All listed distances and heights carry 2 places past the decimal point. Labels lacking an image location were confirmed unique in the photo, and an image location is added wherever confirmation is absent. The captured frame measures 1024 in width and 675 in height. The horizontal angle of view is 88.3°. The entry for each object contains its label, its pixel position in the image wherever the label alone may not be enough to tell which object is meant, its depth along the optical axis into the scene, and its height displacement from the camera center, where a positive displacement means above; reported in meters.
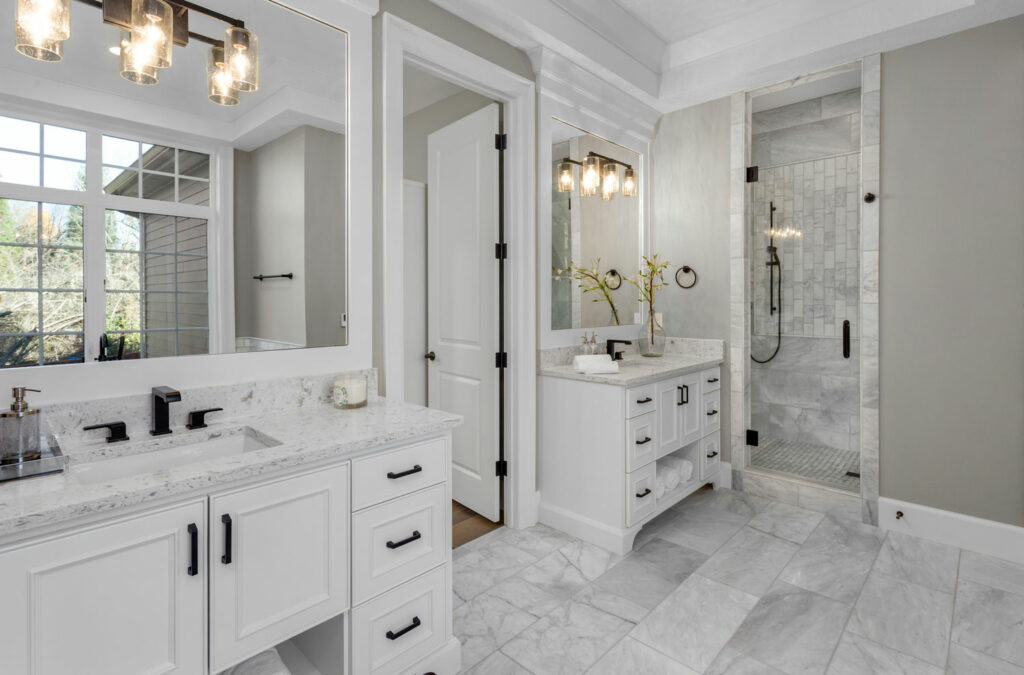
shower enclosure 4.10 +0.40
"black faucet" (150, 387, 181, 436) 1.57 -0.23
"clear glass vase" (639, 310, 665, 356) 3.69 -0.04
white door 2.97 +0.22
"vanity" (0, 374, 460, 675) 1.05 -0.52
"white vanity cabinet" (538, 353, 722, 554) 2.67 -0.61
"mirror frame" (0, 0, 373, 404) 1.59 -0.01
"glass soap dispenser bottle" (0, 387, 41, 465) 1.21 -0.23
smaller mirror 3.14 +0.64
